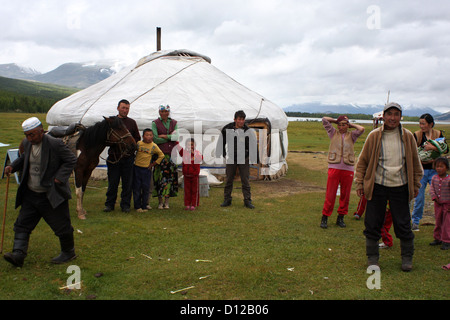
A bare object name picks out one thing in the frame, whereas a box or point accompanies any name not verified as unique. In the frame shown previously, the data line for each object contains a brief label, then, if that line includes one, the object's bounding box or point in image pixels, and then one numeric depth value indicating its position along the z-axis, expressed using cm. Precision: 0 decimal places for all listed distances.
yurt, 869
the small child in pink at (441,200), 422
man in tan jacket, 346
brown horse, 554
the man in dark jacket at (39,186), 346
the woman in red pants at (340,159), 493
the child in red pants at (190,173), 598
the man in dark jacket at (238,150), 605
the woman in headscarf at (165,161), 601
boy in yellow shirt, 583
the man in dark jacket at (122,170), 570
